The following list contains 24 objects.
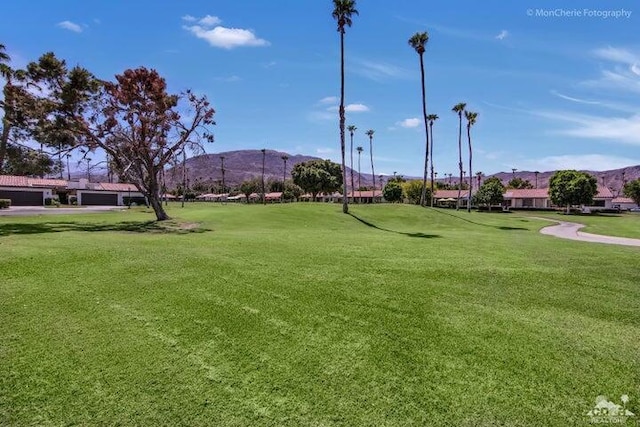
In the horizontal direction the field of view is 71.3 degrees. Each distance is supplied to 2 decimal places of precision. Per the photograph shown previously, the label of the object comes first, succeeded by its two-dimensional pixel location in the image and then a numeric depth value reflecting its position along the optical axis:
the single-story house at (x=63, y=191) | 58.06
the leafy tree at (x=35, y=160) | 23.78
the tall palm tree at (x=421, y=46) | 49.47
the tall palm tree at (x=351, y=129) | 94.94
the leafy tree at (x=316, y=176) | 95.00
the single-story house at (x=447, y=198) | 105.38
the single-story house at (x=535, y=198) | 91.29
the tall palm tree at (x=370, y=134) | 104.38
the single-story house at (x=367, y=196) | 131.75
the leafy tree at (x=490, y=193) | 79.19
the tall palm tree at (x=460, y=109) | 66.38
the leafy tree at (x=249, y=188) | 134.62
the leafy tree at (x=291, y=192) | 131.75
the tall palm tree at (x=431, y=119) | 69.69
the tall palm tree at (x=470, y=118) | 67.31
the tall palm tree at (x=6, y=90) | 23.31
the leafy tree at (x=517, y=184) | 127.56
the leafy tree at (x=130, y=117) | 23.67
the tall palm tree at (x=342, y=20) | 36.25
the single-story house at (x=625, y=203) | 115.74
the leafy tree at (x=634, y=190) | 82.69
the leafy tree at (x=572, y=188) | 66.75
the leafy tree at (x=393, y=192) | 109.00
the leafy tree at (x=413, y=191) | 112.00
